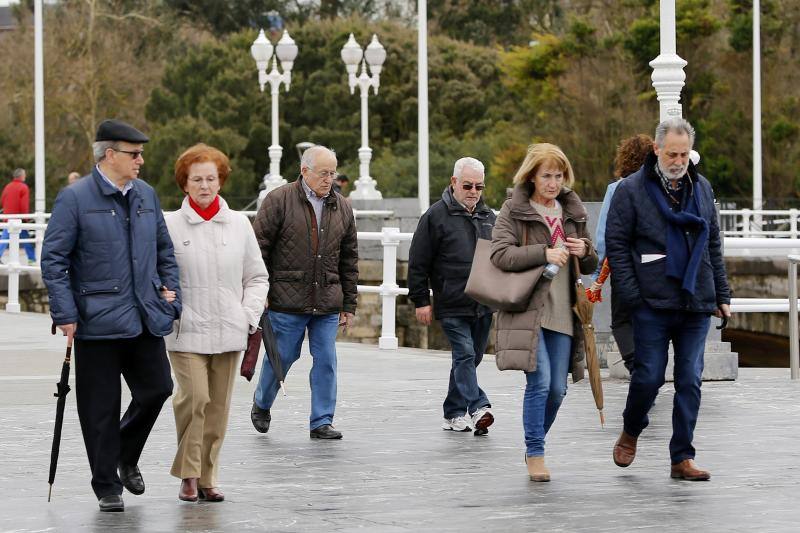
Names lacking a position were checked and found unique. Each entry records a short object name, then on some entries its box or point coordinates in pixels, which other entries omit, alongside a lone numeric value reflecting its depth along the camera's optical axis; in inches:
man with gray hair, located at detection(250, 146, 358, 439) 796.1
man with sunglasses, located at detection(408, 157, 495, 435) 810.5
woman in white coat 615.4
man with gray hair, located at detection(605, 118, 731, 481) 644.1
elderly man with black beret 585.4
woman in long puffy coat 663.2
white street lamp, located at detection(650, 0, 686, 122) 1048.1
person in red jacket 2419.5
